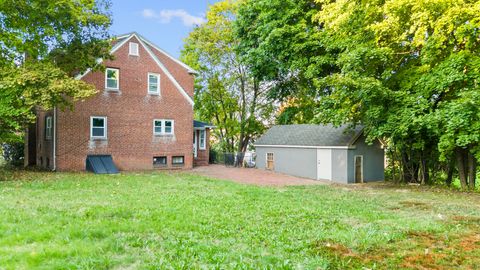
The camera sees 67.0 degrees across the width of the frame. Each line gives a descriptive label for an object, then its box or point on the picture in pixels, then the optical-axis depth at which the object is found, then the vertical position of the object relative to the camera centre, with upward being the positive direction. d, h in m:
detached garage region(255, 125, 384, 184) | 19.95 -0.51
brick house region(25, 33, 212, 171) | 19.84 +1.49
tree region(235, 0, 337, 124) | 21.41 +6.49
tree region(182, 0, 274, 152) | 32.12 +5.71
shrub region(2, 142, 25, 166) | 24.39 -0.33
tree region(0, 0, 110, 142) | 15.23 +4.72
